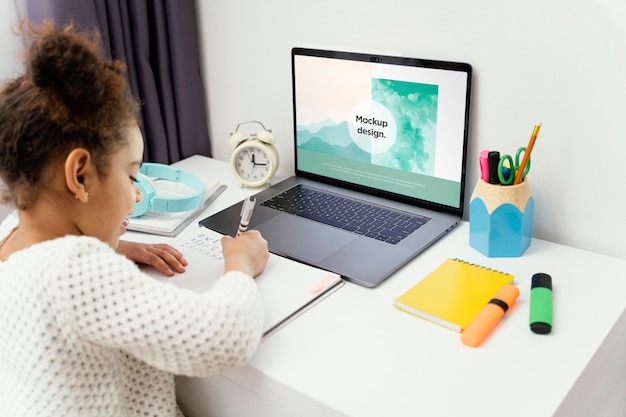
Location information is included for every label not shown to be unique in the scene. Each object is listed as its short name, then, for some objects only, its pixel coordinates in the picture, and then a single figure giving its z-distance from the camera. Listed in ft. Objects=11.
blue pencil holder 3.27
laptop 3.52
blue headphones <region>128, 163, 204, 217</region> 3.85
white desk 2.38
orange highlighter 2.66
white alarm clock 4.30
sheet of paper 2.93
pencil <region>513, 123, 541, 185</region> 3.19
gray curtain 4.48
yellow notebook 2.83
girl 2.36
